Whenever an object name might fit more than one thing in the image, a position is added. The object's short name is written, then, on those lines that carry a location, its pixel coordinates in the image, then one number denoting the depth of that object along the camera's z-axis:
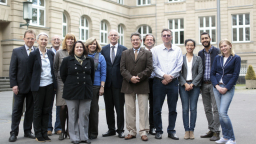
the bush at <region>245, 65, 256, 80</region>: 21.14
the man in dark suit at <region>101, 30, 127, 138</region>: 6.85
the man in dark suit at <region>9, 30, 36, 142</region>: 6.41
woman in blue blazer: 5.89
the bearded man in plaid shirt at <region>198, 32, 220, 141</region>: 6.56
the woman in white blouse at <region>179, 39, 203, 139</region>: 6.52
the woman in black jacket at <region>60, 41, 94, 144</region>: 6.07
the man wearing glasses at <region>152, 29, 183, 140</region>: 6.59
